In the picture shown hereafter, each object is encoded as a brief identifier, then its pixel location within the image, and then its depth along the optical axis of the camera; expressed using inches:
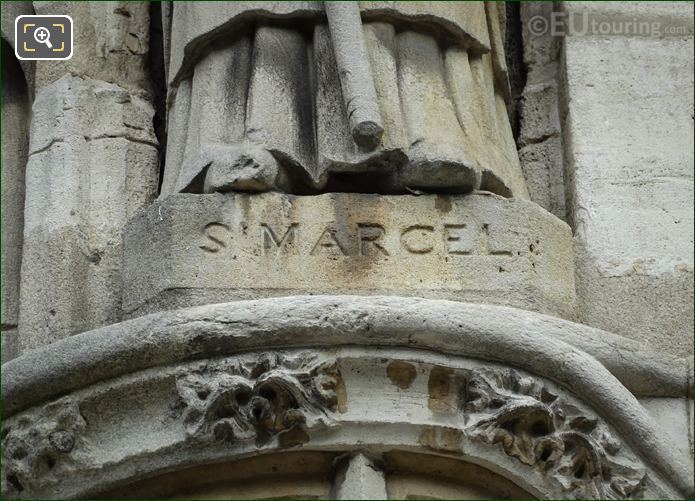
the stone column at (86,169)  353.1
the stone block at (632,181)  353.1
